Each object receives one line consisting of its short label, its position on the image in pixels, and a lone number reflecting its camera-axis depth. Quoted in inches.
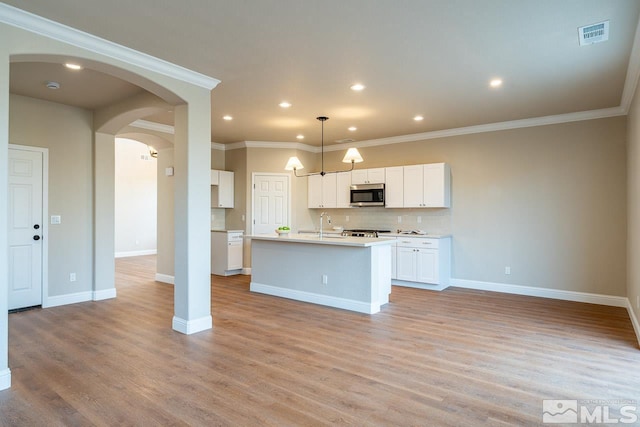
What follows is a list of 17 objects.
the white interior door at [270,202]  302.4
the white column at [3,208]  104.1
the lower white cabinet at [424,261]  239.5
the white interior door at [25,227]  187.3
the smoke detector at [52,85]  168.6
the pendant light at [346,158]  207.2
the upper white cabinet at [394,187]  265.6
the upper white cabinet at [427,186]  248.5
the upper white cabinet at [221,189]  298.8
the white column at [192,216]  153.9
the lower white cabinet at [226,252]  288.8
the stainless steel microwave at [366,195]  272.8
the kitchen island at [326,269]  186.7
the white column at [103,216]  213.8
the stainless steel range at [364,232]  264.6
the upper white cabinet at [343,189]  295.6
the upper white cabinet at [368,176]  275.7
